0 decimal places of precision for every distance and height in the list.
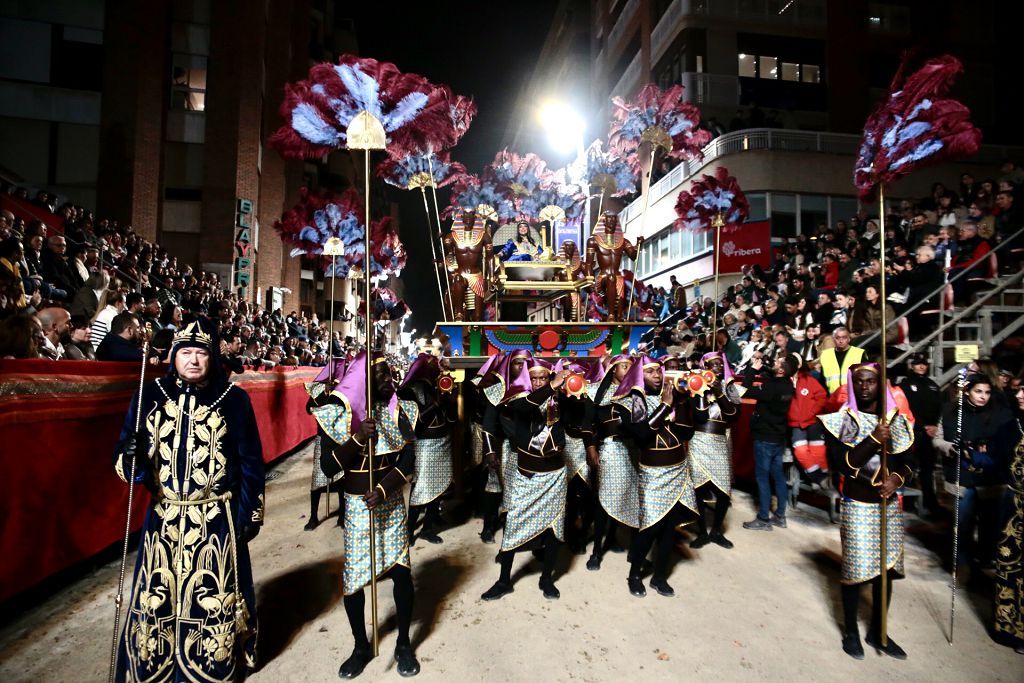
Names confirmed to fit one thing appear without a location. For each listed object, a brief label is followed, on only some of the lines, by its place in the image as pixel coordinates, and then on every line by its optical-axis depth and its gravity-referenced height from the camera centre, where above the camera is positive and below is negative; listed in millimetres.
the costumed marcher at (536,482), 4332 -1041
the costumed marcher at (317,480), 5996 -1421
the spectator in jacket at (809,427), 6359 -820
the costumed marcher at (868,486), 3547 -846
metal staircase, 7266 +631
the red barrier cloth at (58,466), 3506 -834
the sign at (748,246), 16031 +3458
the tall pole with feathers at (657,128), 8992 +4047
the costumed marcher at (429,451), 5738 -1065
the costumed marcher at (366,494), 3277 -869
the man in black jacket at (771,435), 6137 -889
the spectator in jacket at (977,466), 4484 -929
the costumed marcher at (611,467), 5039 -1072
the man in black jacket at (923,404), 5902 -492
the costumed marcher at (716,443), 5711 -940
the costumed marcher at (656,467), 4535 -955
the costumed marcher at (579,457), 5086 -1032
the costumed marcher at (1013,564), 3635 -1413
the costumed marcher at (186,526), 2793 -935
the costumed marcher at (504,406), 4363 -442
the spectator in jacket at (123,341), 5176 +119
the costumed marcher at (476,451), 6473 -1260
